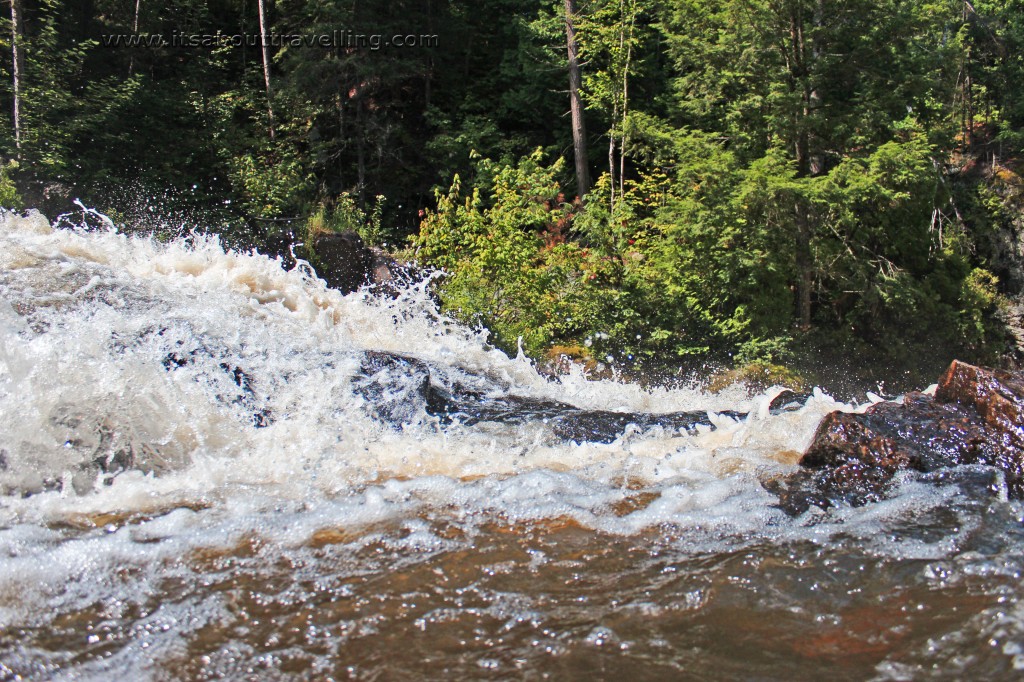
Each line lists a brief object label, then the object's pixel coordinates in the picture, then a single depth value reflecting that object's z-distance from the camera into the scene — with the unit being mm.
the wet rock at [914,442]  4320
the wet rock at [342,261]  11141
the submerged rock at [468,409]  5703
